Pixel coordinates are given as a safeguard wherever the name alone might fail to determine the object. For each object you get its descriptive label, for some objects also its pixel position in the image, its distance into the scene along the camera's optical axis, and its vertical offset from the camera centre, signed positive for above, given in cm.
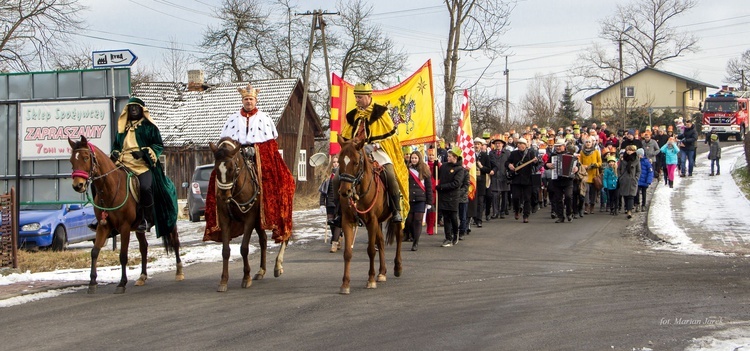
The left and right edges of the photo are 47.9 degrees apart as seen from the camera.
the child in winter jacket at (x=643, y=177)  2314 +1
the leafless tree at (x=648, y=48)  7262 +1137
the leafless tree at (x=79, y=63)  4556 +670
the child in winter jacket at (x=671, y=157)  2727 +66
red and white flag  1958 +82
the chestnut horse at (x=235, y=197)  1076 -22
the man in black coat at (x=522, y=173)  2197 +14
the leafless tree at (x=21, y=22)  3102 +594
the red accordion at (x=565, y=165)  2142 +34
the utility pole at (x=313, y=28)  3521 +644
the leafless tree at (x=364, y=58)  5159 +763
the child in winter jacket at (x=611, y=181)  2302 -9
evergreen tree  6725 +597
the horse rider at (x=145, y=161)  1165 +28
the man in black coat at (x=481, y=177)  2091 +5
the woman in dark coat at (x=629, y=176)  2214 +5
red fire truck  5472 +405
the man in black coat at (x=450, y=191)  1648 -23
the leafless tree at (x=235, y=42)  5581 +922
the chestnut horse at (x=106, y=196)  1070 -19
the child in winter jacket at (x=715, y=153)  3019 +87
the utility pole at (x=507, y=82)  7002 +827
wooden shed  4362 +348
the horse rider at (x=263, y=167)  1150 +19
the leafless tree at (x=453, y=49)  3640 +570
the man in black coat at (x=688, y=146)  2991 +113
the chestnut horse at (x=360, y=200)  1046 -27
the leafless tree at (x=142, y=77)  6059 +789
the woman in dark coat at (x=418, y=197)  1528 -32
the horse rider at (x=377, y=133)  1152 +64
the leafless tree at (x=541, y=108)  6198 +572
